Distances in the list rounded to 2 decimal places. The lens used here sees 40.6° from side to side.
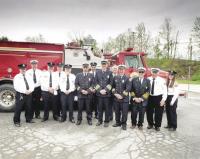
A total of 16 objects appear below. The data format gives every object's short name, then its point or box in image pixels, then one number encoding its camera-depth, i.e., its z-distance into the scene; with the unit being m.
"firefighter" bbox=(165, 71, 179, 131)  7.58
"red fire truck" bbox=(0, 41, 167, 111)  9.70
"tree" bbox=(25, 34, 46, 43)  62.63
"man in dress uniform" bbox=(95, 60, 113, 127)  7.99
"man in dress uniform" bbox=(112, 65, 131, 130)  7.70
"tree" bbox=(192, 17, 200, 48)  45.58
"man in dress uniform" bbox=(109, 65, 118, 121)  8.20
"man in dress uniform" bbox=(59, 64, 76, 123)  8.32
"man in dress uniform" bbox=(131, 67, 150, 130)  7.54
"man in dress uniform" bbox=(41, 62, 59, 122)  8.39
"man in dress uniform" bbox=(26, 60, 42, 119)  8.46
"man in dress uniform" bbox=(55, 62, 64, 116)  8.52
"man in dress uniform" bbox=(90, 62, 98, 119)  8.37
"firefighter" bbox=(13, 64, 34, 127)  7.82
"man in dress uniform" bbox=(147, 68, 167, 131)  7.57
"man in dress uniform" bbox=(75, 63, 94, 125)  8.12
